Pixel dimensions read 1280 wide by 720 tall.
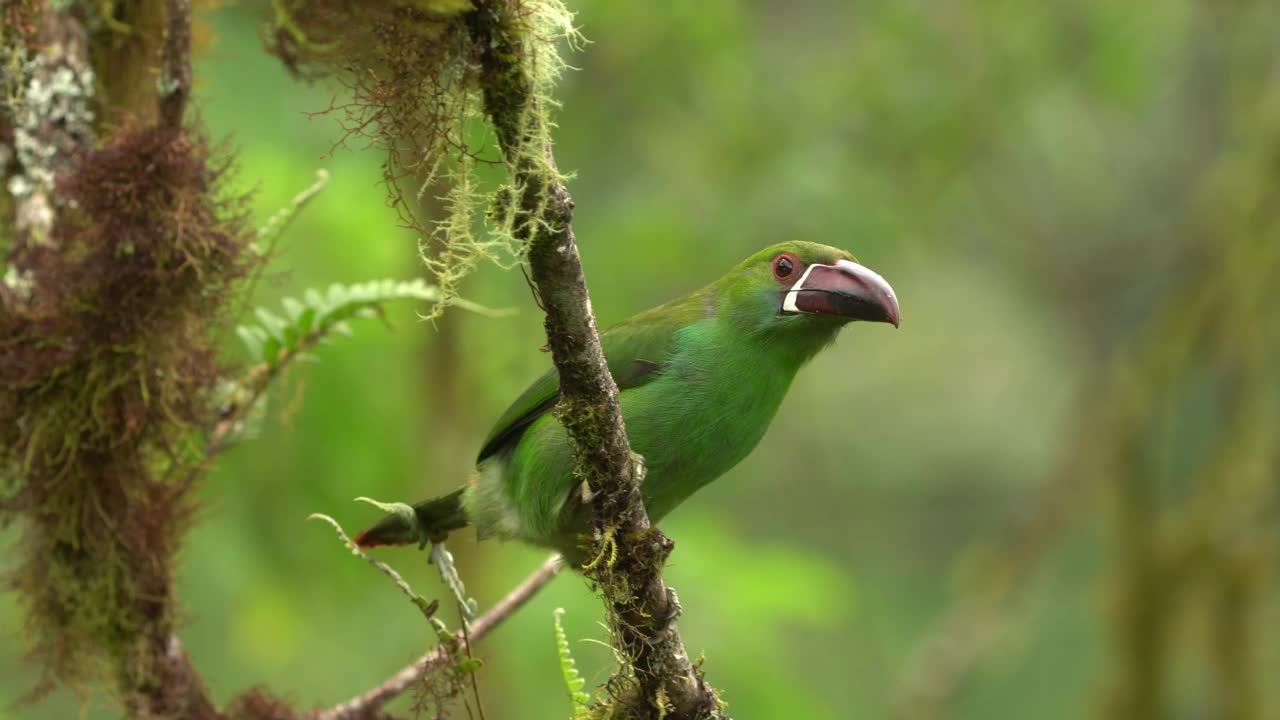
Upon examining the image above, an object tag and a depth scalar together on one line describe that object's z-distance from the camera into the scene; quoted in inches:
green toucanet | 238.5
